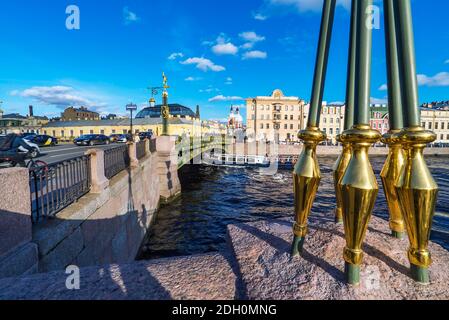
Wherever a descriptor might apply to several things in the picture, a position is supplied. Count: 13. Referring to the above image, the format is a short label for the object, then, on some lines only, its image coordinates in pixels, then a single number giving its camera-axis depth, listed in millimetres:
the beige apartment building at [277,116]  72062
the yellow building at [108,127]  59906
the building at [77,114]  86188
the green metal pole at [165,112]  18922
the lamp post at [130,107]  18392
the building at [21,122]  61219
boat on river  33781
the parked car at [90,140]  30031
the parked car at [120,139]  38500
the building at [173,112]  76219
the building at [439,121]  65312
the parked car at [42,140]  26031
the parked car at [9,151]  9633
